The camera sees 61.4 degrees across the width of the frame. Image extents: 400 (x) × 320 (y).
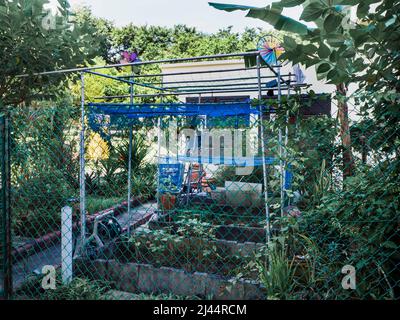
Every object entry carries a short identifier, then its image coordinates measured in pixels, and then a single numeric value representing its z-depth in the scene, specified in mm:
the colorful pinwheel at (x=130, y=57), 6817
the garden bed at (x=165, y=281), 2832
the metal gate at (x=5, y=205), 2853
